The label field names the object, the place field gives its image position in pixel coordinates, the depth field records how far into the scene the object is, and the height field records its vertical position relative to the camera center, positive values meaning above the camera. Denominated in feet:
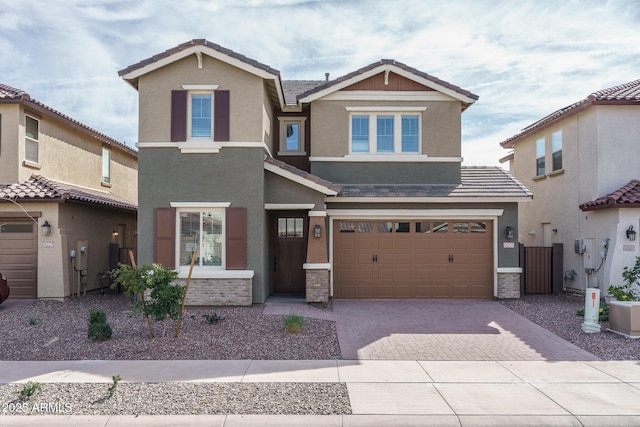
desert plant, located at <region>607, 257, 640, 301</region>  34.58 -4.82
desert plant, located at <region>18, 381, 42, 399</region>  19.94 -7.11
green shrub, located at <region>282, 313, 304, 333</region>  31.04 -6.51
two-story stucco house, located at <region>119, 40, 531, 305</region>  40.16 +3.69
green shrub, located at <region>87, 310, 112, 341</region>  29.07 -6.41
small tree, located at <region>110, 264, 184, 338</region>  28.14 -3.81
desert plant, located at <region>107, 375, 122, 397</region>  20.56 -7.18
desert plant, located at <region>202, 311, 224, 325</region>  33.42 -6.66
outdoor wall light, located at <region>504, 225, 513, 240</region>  44.21 -0.48
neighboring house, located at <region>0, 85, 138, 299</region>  43.83 +1.70
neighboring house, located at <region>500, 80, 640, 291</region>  42.34 +4.52
